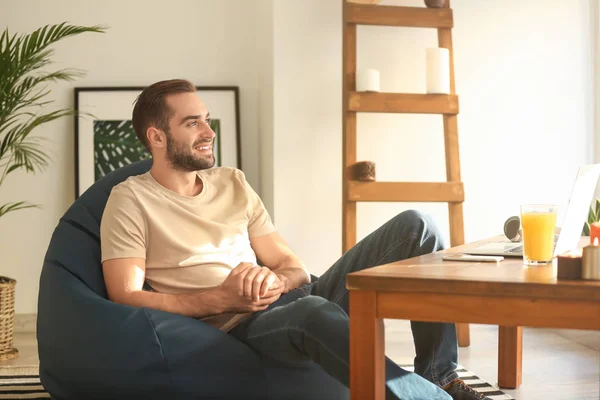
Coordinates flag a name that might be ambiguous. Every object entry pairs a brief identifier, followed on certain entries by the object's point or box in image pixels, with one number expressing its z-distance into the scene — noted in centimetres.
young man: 213
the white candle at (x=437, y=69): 374
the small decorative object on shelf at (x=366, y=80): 367
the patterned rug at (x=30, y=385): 275
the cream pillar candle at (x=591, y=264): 150
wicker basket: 356
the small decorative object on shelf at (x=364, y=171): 366
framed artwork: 415
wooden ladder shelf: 368
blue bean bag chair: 204
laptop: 181
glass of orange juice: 178
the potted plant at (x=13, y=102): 355
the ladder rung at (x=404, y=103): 369
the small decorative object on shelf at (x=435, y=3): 382
